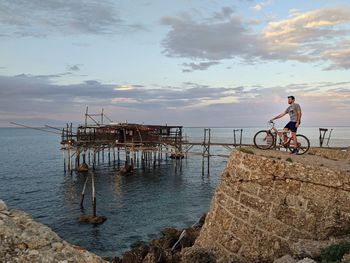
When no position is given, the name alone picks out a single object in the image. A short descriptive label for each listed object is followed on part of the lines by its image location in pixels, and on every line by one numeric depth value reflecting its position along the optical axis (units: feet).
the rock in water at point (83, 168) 160.04
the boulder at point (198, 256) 35.88
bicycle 44.62
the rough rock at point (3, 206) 13.35
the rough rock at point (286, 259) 28.55
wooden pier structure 158.61
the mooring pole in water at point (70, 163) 156.87
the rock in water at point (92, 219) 82.17
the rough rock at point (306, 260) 26.81
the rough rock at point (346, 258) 25.73
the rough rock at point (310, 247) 30.25
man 42.24
